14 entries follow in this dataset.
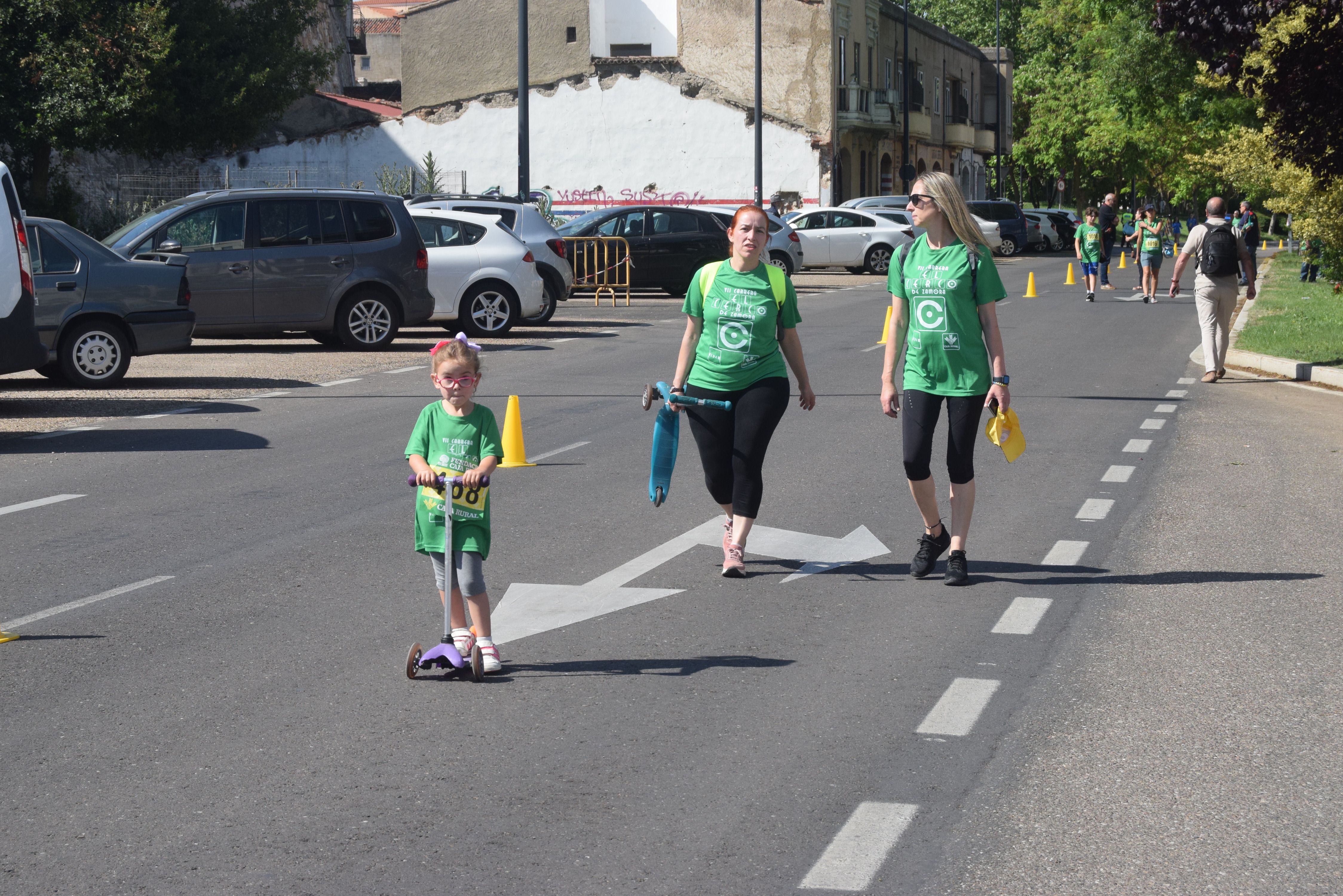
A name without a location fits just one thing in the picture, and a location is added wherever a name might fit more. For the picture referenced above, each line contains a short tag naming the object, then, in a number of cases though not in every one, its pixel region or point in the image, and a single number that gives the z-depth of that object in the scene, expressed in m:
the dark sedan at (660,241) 30.62
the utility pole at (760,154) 43.38
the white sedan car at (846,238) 41.19
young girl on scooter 5.76
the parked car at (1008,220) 52.97
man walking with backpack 16.98
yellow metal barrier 29.64
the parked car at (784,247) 34.00
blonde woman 7.42
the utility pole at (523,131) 29.16
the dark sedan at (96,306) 15.48
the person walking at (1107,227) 34.50
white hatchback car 21.22
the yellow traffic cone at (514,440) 11.16
